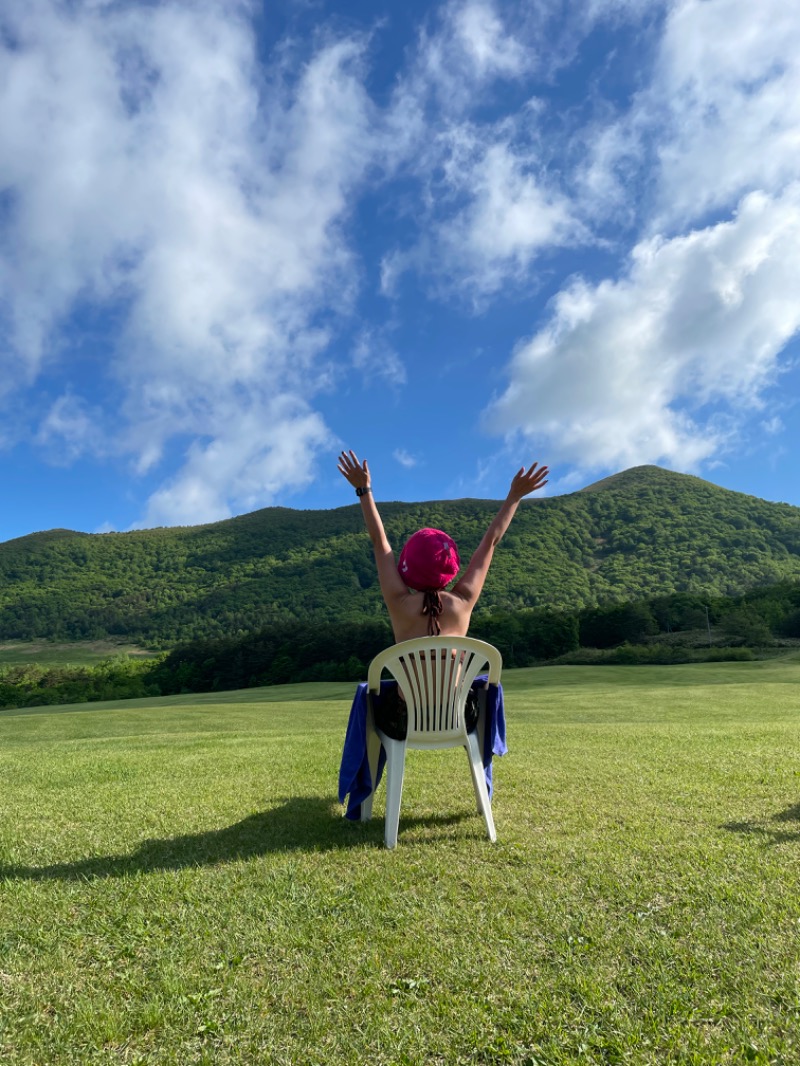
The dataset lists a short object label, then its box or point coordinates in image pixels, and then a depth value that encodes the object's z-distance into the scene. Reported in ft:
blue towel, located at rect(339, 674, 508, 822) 13.84
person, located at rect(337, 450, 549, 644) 14.05
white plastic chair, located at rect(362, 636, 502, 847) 12.70
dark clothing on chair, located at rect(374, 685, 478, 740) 13.30
